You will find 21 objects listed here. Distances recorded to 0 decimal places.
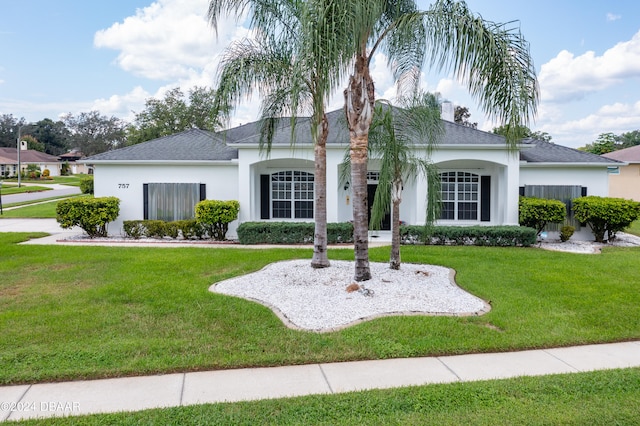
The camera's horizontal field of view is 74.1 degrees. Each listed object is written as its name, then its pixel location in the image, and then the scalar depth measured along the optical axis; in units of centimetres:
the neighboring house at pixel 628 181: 2764
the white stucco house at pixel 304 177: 1530
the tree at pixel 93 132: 7056
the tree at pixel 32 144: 7281
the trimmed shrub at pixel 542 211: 1450
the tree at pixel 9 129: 7674
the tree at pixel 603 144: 4156
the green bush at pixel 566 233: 1505
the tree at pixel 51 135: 7800
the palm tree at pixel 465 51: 654
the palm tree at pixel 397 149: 890
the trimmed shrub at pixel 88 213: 1521
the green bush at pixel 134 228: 1549
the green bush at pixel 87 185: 3155
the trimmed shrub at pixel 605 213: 1434
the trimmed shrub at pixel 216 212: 1473
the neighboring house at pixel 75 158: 7125
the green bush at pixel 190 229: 1513
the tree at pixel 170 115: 3700
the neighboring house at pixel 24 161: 6022
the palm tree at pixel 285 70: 630
